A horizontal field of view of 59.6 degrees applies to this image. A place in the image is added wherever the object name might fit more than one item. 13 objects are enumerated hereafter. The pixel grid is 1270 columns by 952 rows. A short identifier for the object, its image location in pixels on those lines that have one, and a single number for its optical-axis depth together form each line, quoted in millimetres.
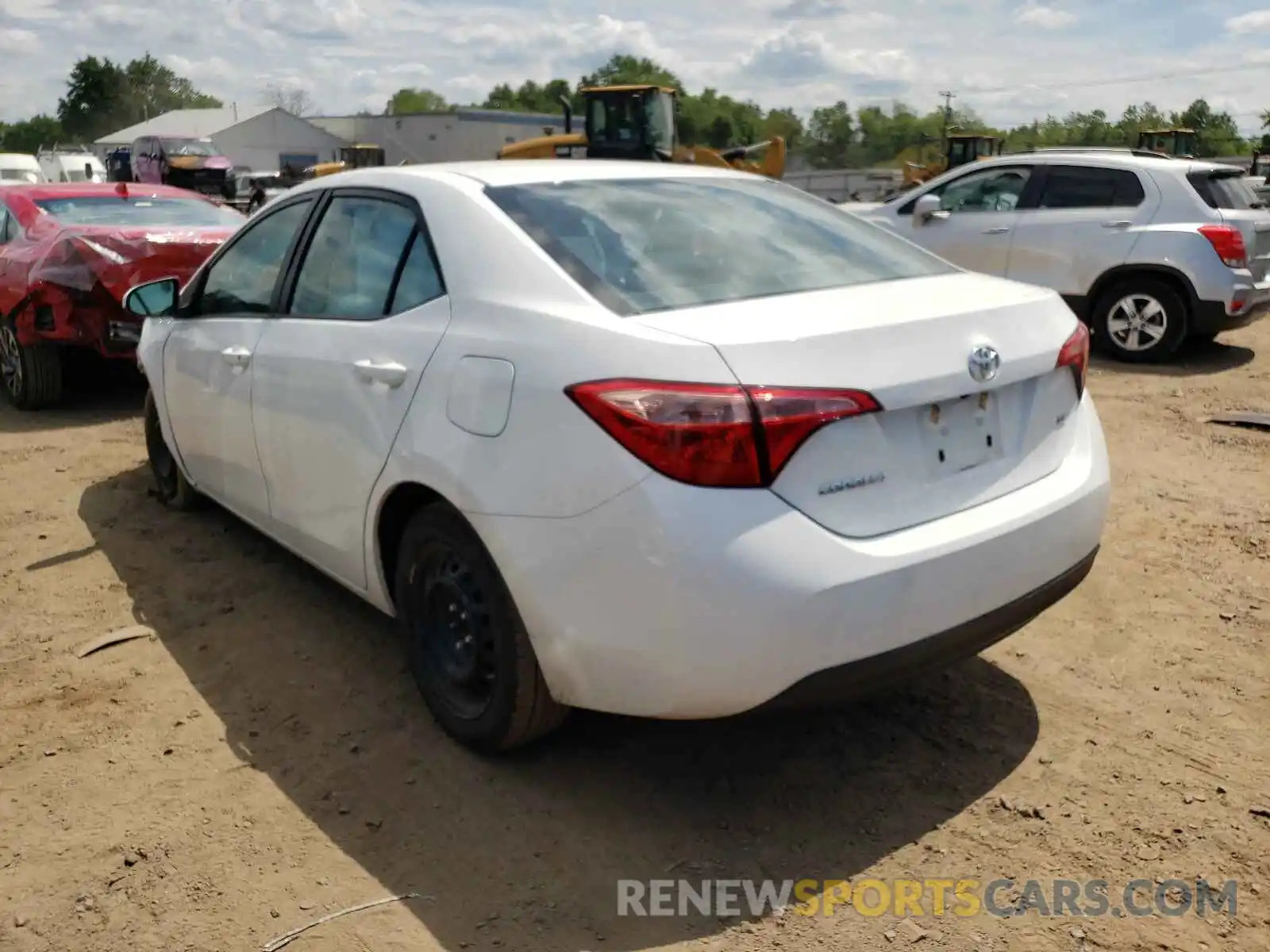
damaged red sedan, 7062
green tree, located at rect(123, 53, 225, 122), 103062
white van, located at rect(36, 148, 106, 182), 33516
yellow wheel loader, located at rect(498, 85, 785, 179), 17000
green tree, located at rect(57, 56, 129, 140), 99000
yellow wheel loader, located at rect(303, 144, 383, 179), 29938
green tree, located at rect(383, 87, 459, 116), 119006
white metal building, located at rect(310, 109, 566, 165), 69438
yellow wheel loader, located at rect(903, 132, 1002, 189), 22797
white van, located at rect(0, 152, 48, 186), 30503
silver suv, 8859
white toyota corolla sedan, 2428
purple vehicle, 30828
